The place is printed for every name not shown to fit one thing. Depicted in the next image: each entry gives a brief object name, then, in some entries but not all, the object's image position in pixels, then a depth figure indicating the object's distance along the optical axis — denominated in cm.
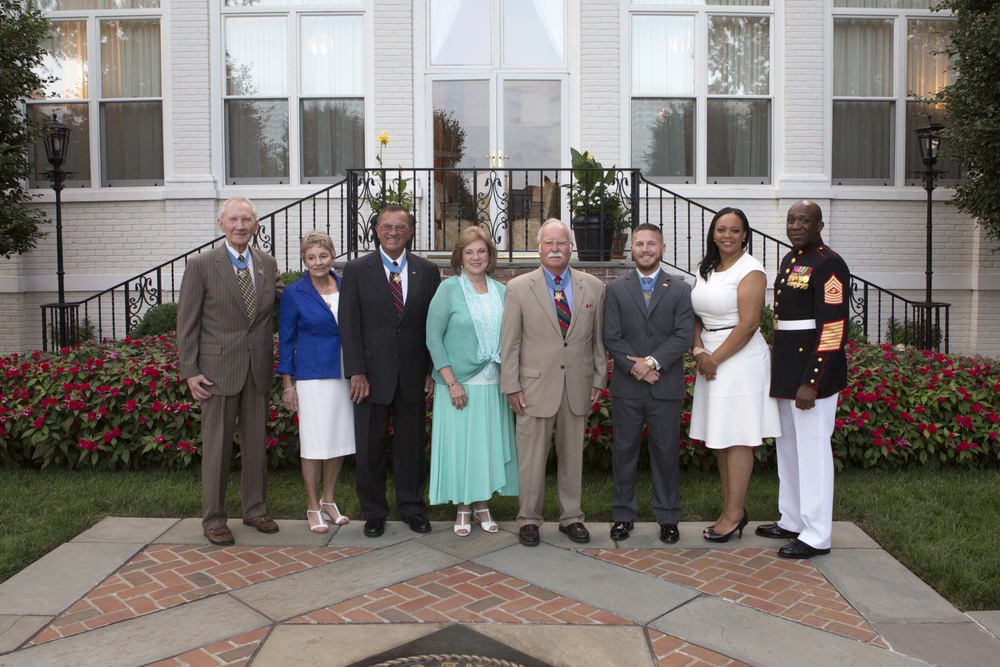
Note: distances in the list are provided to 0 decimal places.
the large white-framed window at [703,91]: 1139
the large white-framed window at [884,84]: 1151
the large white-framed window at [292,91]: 1143
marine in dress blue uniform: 445
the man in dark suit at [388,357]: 486
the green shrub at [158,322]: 957
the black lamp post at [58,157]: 1055
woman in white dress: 460
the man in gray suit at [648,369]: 473
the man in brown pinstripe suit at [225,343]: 475
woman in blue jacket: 494
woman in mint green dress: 482
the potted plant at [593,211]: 973
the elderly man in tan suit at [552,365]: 474
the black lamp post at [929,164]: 1034
